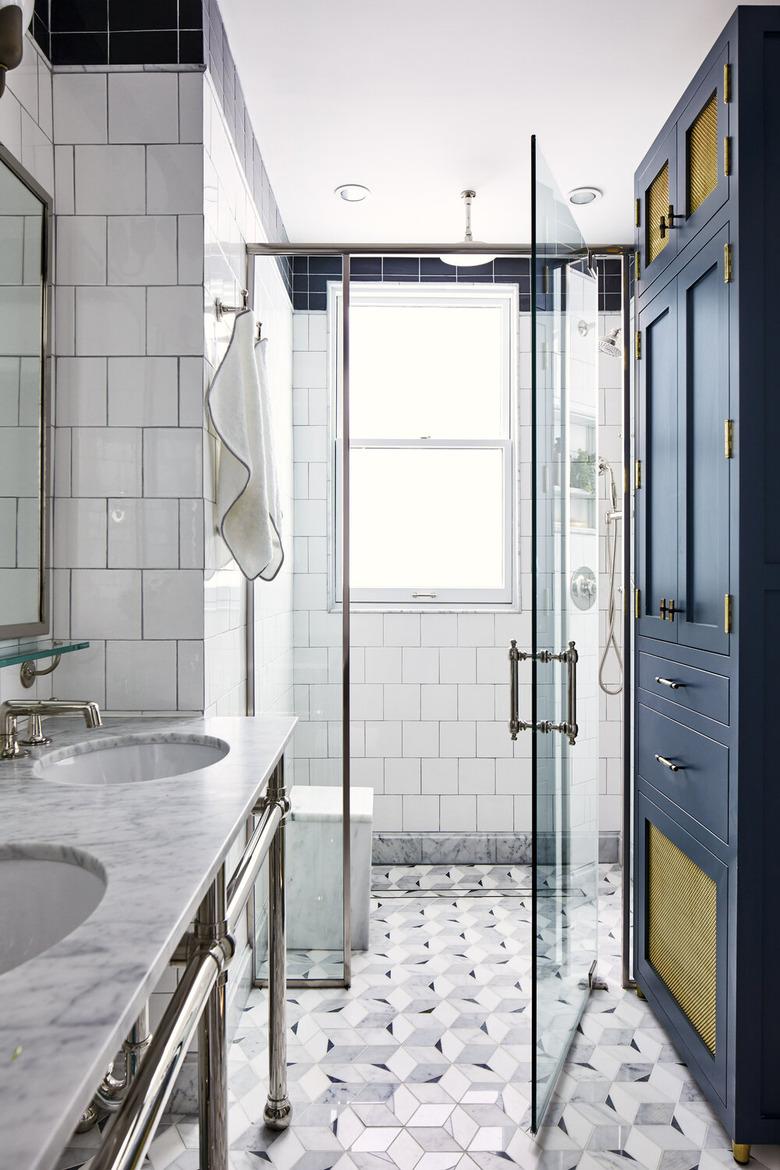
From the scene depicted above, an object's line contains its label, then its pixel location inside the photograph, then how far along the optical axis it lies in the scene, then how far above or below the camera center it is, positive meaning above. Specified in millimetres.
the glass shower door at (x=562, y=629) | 1853 -82
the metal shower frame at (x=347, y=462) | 2434 +416
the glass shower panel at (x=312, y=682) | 2543 -270
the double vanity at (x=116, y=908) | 538 -300
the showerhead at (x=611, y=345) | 2631 +827
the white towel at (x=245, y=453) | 1985 +358
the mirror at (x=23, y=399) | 1674 +422
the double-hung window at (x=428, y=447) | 3709 +681
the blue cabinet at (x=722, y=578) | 1686 +46
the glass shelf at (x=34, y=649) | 1507 -116
